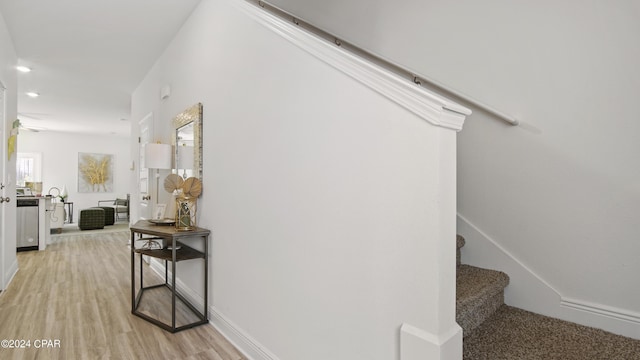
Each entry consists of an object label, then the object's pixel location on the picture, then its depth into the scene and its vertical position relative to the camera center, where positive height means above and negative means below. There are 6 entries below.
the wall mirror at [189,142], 2.81 +0.36
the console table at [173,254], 2.39 -0.60
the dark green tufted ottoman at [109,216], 8.59 -0.96
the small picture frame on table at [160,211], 3.26 -0.32
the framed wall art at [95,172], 9.88 +0.22
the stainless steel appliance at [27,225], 5.41 -0.77
